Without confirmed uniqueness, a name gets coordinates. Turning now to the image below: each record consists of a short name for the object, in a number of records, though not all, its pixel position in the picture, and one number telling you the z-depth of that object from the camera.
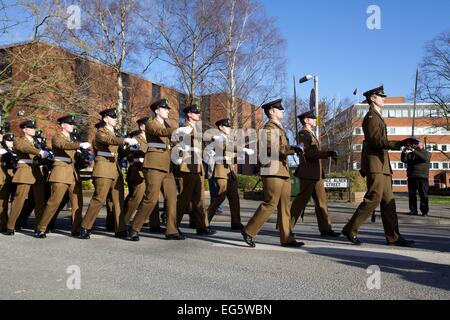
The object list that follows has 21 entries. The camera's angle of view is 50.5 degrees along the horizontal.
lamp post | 17.50
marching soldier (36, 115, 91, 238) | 7.61
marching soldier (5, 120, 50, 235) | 8.03
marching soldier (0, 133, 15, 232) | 8.49
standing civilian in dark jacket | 12.02
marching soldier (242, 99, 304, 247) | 6.36
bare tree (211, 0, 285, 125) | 26.02
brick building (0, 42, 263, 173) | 17.39
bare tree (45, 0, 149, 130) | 24.39
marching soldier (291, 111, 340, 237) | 7.41
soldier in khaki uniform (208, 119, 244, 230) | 8.55
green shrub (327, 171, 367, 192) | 19.11
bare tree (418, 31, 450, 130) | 37.41
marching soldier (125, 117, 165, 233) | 7.98
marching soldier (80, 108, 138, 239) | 7.44
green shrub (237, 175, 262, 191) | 22.70
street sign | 17.58
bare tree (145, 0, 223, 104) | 25.58
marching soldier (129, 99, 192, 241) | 7.10
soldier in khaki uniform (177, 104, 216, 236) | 7.47
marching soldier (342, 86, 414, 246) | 6.41
